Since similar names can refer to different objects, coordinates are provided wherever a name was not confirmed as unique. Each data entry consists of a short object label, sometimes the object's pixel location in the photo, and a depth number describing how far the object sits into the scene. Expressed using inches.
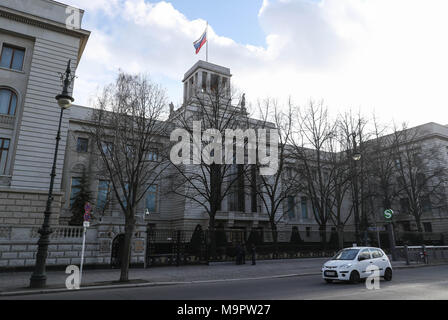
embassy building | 734.1
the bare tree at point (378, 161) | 1343.5
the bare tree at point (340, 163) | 1182.6
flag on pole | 1515.6
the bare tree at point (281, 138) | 1188.5
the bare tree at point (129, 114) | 713.6
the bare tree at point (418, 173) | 1572.3
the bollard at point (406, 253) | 929.5
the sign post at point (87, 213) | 587.5
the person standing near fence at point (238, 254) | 905.5
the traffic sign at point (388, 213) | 913.5
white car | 506.6
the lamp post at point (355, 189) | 829.2
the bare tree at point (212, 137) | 1003.9
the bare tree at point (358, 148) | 1116.5
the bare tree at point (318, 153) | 1194.6
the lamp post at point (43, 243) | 470.9
